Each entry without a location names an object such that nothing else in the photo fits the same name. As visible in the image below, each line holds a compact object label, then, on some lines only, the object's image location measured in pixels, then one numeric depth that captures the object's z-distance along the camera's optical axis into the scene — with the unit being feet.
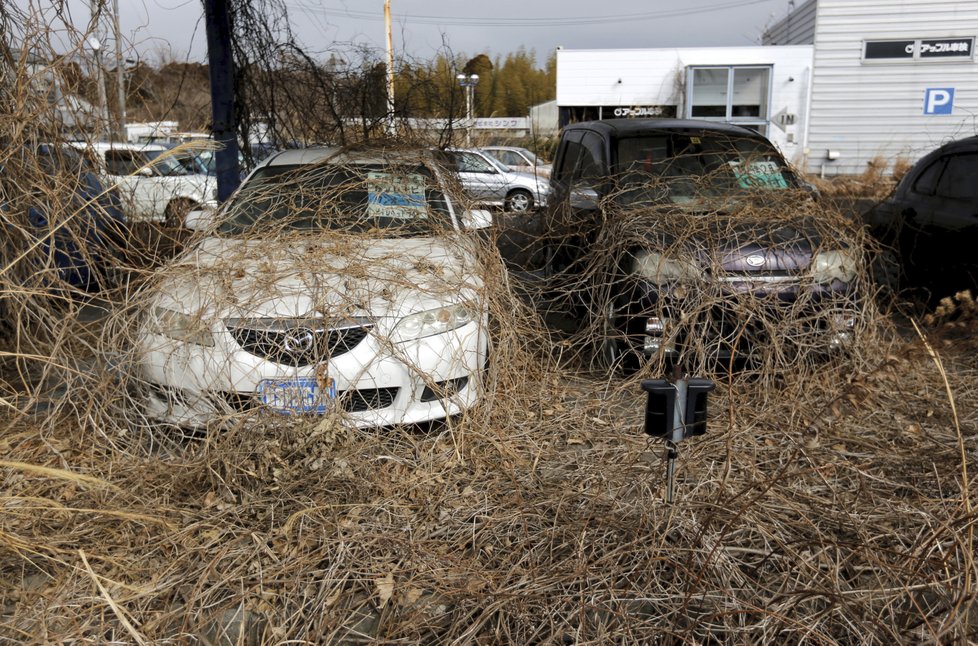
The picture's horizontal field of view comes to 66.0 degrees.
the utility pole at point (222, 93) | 23.75
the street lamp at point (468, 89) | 27.17
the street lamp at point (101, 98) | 16.35
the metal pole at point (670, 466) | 9.91
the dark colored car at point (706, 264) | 15.62
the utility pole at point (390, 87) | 26.21
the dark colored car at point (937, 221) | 21.08
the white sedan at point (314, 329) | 12.66
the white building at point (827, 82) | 72.74
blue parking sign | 73.97
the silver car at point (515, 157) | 50.72
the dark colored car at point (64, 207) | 14.55
